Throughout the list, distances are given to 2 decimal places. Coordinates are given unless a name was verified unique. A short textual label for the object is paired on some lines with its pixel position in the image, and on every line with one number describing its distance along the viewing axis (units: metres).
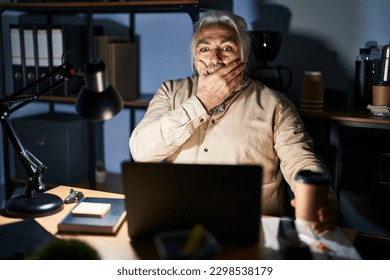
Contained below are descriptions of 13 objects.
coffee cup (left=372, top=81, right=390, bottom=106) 1.83
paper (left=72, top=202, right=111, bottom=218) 1.14
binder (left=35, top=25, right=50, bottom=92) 2.29
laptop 0.94
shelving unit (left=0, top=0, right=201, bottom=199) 2.00
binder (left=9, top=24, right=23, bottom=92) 2.33
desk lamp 1.08
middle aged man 1.50
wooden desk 0.99
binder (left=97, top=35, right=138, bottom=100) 2.21
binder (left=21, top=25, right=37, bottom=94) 2.31
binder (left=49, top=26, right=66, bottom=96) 2.27
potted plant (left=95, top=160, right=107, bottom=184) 2.51
